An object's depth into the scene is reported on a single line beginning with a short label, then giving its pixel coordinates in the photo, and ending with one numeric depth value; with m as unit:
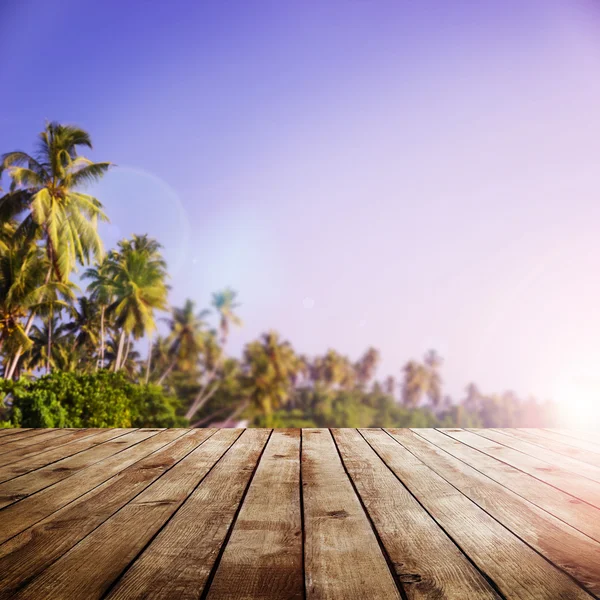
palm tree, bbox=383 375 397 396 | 56.21
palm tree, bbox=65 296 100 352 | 24.25
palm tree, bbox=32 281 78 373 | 13.50
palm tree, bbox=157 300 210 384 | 29.91
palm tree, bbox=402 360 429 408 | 52.09
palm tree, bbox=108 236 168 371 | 19.30
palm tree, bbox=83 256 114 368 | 19.84
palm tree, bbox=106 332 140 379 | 27.58
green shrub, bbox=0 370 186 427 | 7.62
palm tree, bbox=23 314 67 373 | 23.09
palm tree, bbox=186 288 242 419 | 31.50
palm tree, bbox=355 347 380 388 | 50.91
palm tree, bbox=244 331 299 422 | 30.33
